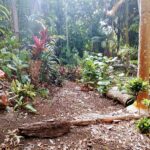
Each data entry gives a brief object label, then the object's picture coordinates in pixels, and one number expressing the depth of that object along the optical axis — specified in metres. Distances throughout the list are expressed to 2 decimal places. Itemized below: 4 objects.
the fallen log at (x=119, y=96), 3.17
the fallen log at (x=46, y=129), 1.82
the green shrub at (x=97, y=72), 4.08
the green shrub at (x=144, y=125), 2.17
